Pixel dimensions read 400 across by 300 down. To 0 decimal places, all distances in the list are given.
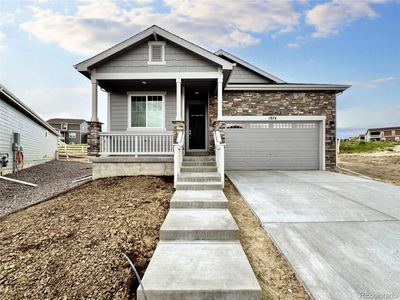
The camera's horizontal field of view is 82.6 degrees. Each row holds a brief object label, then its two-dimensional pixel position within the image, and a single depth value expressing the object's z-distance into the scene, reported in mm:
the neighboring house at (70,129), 42469
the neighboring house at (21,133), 10797
